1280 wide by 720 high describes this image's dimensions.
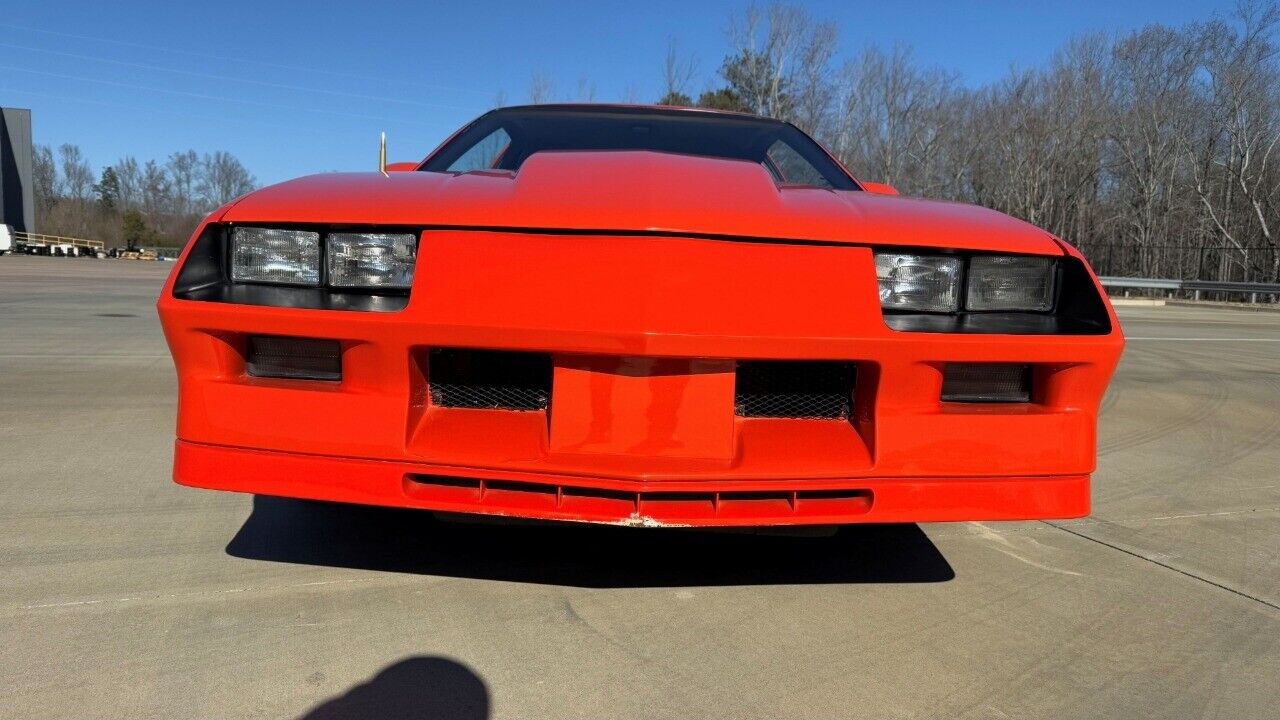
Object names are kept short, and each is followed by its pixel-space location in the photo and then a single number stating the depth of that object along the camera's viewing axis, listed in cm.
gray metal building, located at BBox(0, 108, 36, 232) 4669
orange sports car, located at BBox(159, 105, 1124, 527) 172
